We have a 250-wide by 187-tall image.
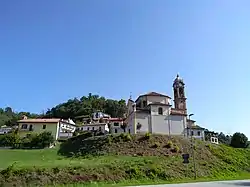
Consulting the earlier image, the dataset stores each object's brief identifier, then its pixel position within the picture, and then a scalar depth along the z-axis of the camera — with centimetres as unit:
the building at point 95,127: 8132
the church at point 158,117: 6381
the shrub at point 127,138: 5723
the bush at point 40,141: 6431
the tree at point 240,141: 7369
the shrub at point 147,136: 5775
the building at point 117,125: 7152
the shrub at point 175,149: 5322
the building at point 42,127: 7619
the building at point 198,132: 6850
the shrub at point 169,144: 5497
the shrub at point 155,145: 5440
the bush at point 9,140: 6694
